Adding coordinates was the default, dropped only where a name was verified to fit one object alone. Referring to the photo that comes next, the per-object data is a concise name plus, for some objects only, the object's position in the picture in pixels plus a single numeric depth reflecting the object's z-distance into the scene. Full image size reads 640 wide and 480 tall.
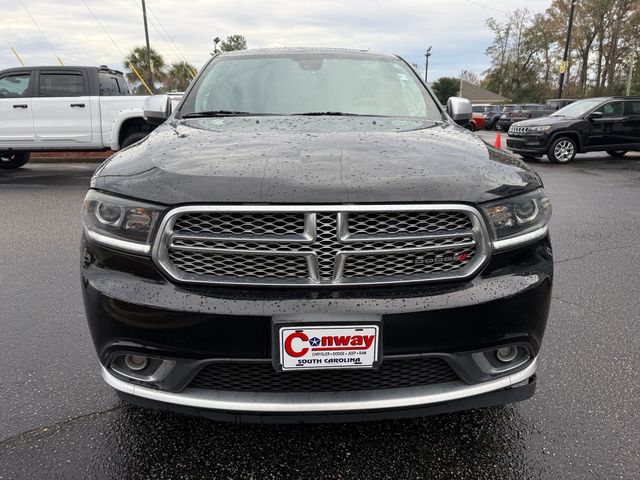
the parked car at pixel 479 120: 28.25
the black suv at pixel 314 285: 1.62
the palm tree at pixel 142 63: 36.18
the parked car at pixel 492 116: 31.14
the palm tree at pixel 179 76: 41.16
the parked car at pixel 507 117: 27.50
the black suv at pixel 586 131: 12.12
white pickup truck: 9.09
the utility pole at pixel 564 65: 25.56
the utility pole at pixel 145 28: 23.89
